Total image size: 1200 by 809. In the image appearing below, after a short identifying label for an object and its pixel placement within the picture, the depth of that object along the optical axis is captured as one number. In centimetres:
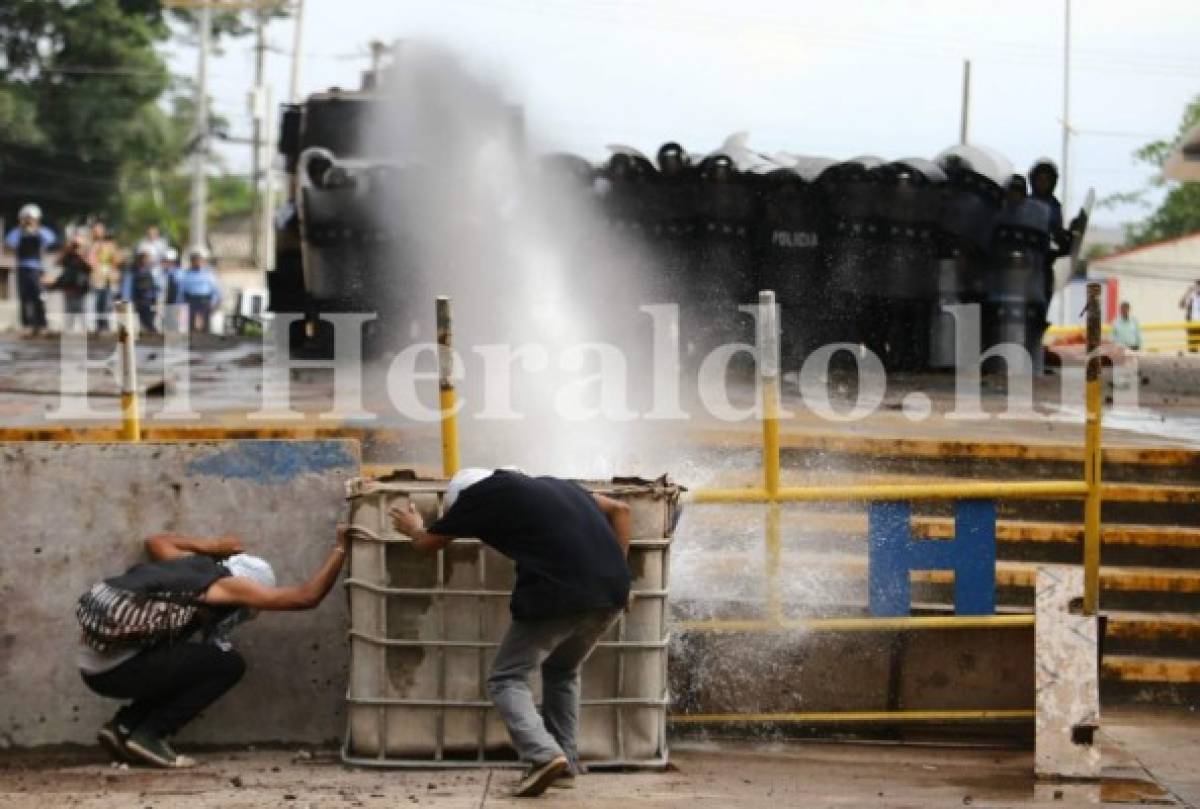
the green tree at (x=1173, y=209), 6512
